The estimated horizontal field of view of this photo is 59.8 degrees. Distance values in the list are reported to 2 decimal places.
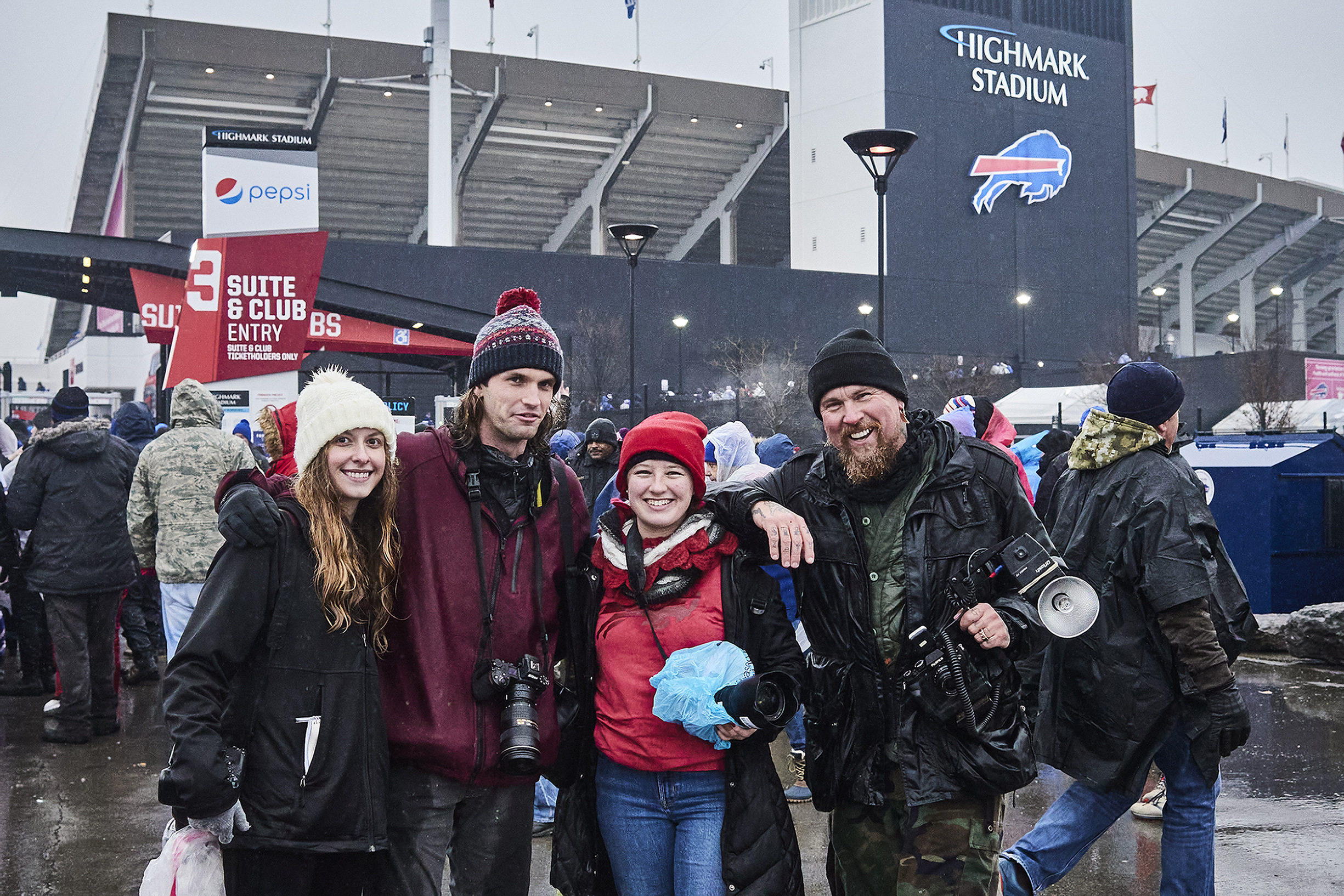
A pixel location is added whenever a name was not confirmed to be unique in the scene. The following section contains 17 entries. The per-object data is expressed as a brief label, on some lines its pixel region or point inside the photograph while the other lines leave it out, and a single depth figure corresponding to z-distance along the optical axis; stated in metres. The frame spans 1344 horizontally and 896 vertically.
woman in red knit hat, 2.82
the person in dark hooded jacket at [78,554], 6.80
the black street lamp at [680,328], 37.06
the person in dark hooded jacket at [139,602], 8.30
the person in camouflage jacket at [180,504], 6.56
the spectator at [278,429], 4.36
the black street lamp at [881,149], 11.88
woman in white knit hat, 2.63
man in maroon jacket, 2.82
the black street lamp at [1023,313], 42.69
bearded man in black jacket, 2.83
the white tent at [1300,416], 26.80
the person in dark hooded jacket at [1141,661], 3.55
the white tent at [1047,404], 25.86
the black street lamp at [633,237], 18.83
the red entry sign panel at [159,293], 19.70
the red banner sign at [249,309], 13.91
